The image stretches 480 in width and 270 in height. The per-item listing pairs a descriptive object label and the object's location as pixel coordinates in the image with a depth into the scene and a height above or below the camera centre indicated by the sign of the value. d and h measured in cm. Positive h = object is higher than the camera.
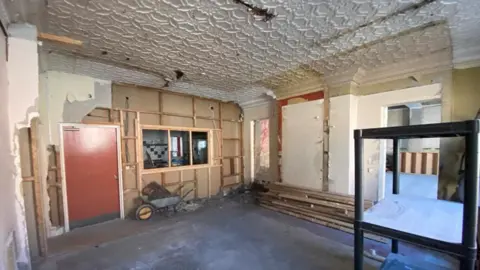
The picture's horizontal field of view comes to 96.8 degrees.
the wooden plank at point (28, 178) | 264 -63
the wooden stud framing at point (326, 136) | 424 -23
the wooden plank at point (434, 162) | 866 -161
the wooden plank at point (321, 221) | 329 -180
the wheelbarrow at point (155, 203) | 428 -160
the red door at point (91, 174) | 385 -88
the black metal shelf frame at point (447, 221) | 118 -48
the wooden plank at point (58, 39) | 248 +107
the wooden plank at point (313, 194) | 384 -139
